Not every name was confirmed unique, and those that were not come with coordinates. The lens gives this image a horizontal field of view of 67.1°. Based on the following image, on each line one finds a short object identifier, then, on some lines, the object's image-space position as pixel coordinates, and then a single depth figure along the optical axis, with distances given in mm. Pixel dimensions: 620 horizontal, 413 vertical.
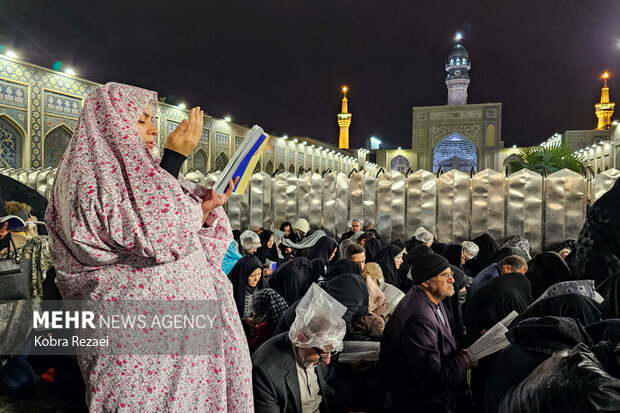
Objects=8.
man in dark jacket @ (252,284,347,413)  2264
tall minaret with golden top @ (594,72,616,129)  43344
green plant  14562
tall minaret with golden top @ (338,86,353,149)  49625
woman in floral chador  1262
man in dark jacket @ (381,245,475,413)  2344
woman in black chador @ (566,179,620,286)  2240
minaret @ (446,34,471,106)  48281
